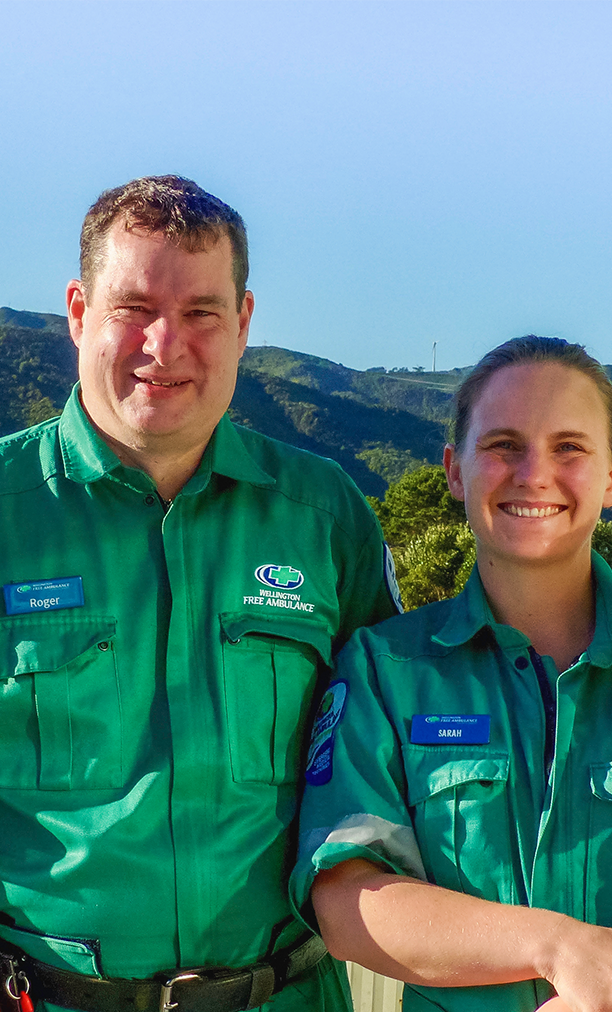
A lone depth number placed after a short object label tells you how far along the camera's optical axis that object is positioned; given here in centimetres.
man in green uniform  208
